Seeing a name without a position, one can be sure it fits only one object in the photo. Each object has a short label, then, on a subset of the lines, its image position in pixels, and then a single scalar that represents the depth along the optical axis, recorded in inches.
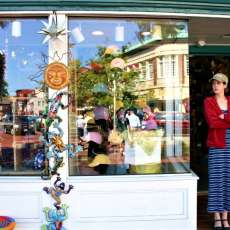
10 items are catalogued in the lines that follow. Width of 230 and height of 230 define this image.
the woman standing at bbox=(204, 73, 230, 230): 178.2
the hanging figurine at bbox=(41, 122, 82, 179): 161.2
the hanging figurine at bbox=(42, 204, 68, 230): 159.2
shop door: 265.3
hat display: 175.9
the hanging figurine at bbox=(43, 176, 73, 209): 161.0
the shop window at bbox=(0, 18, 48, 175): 171.8
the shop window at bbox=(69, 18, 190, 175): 173.5
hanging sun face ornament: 159.9
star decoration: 157.4
